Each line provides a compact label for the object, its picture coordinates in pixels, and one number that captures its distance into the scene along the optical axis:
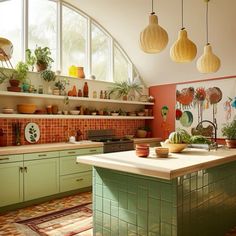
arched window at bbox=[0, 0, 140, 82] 4.94
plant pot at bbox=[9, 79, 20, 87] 4.48
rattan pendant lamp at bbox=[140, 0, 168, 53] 2.66
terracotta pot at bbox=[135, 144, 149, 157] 2.73
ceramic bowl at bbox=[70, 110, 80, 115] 5.38
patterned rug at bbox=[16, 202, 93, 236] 3.22
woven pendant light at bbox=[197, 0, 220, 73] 3.46
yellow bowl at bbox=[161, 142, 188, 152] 3.03
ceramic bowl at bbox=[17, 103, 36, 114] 4.64
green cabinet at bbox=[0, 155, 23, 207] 3.89
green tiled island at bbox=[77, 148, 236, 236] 2.25
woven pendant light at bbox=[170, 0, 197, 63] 2.90
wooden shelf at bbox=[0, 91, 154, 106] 4.41
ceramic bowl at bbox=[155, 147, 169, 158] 2.70
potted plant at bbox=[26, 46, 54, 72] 4.84
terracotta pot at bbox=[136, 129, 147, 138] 6.72
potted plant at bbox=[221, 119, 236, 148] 3.60
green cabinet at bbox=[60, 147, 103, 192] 4.64
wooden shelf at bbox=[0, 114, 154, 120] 4.44
